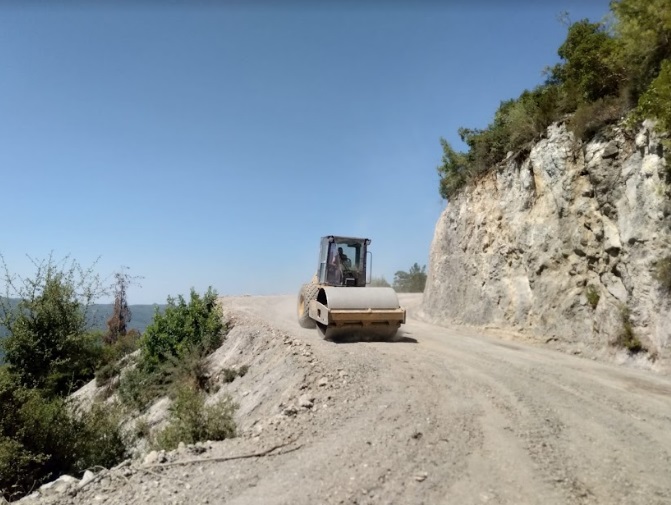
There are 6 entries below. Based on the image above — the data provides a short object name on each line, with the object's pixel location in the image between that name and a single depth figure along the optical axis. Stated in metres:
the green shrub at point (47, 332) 12.84
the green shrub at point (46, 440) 7.59
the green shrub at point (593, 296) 11.57
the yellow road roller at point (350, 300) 12.36
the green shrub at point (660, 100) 8.93
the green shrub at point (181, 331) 16.52
